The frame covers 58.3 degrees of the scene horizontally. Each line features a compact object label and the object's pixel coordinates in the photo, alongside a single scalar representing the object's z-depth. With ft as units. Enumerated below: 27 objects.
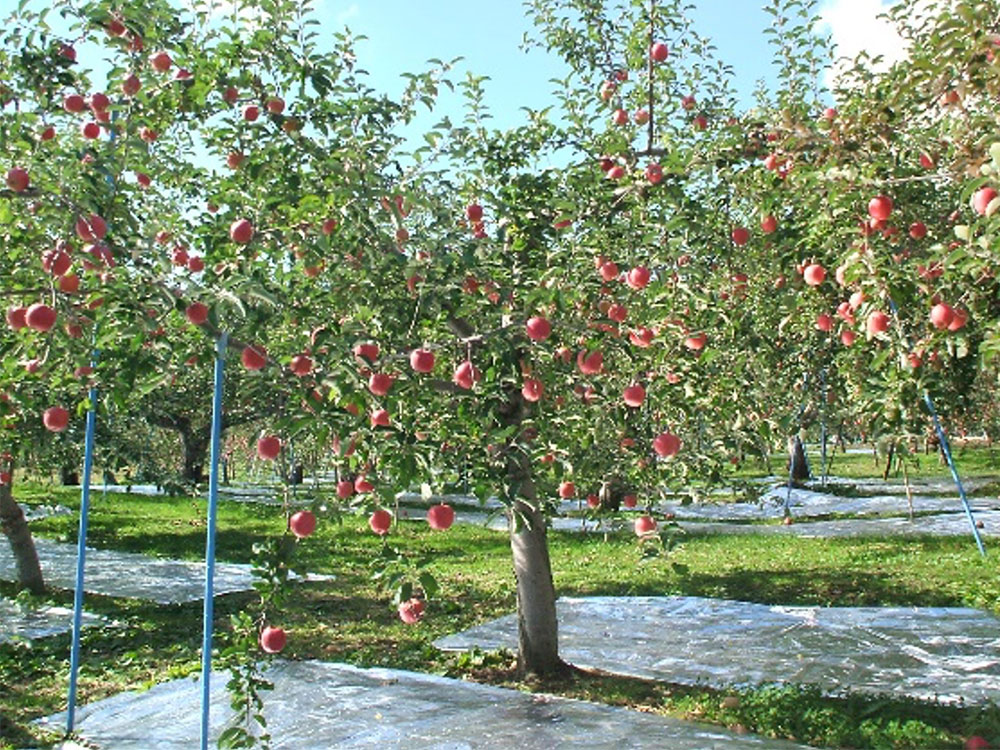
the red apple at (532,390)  10.43
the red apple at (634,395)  10.33
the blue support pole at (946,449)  13.09
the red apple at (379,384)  9.04
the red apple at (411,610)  10.36
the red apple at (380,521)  9.23
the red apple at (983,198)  7.92
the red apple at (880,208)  9.74
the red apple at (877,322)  9.16
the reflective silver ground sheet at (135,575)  26.27
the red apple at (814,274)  11.48
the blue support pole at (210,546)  10.92
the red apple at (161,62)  10.98
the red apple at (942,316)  8.93
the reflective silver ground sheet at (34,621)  21.24
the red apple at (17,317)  9.35
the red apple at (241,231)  9.89
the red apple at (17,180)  9.11
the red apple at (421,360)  9.50
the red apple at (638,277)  9.93
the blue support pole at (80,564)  14.07
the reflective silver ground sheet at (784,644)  15.52
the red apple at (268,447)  10.20
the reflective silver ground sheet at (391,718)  12.77
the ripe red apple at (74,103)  11.52
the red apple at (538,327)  9.71
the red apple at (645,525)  11.17
